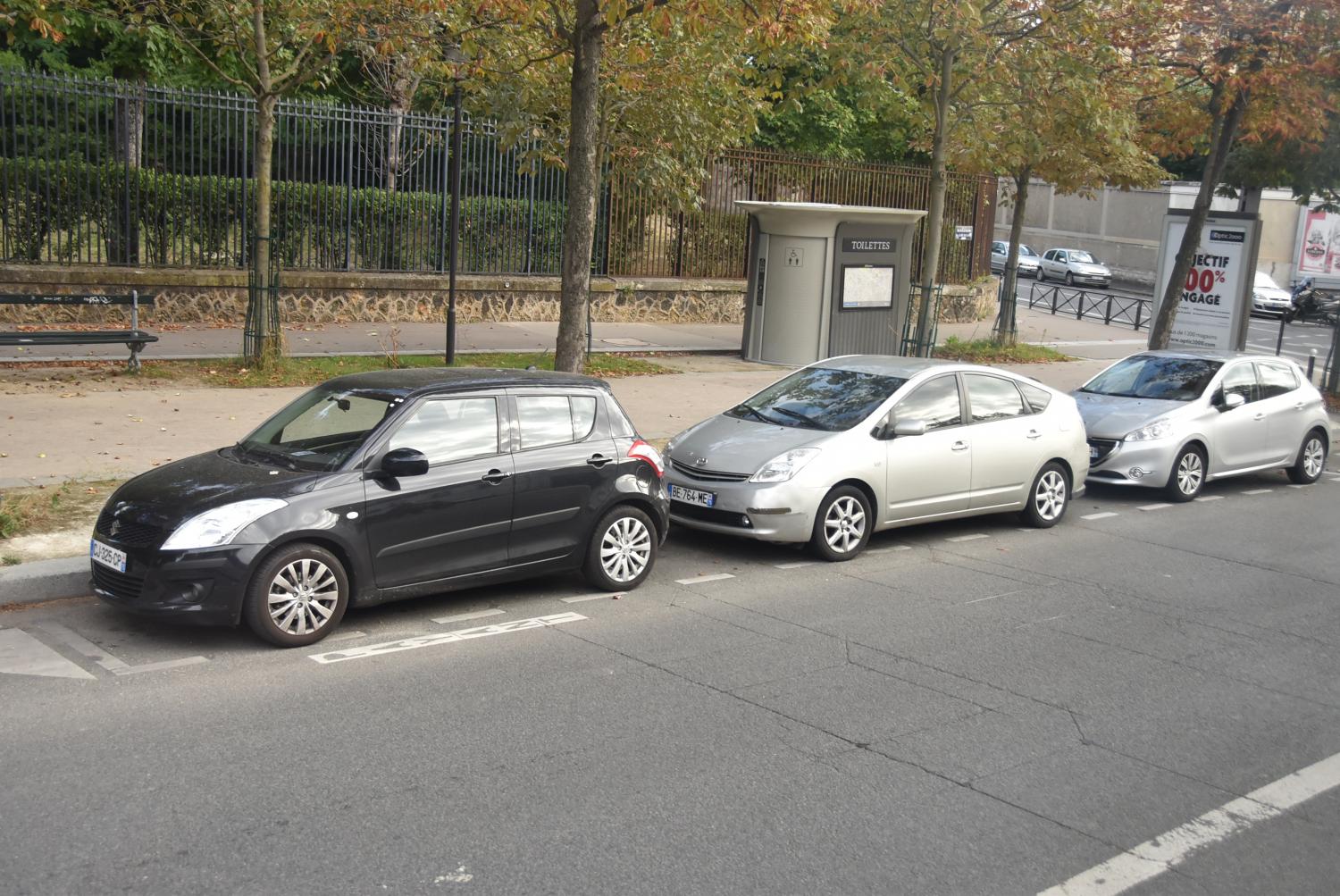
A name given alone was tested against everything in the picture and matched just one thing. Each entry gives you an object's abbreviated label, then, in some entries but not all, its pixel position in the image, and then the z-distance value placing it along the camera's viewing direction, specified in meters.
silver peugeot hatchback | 12.91
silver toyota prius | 9.52
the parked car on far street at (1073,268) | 49.81
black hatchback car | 6.84
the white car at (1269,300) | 44.34
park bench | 13.67
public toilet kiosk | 19.39
